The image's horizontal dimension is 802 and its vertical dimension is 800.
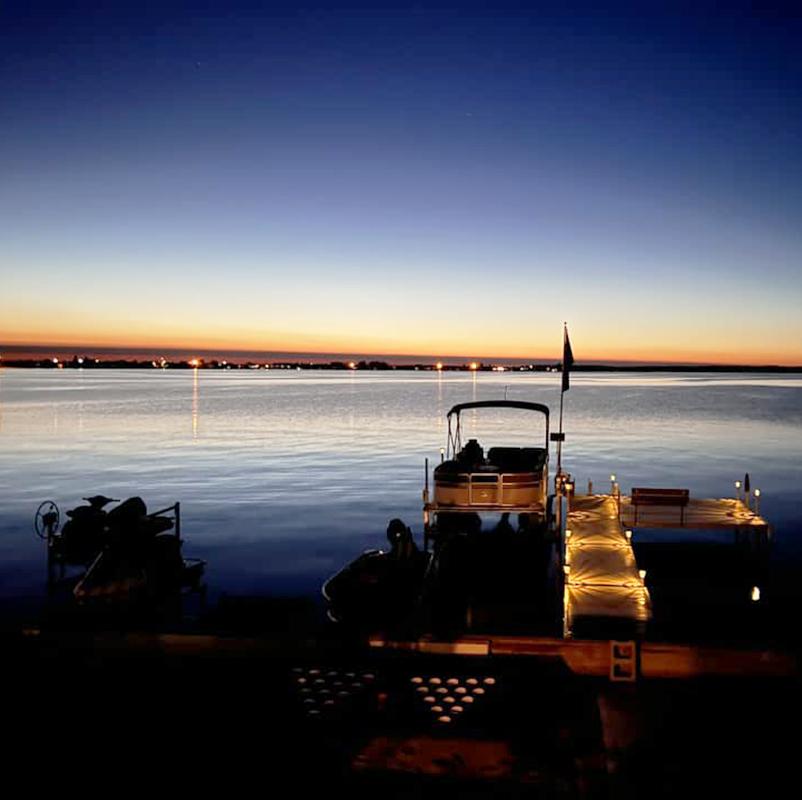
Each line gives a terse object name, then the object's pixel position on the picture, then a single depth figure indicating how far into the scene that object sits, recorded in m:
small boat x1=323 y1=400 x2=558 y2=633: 16.42
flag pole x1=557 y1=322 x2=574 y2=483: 26.94
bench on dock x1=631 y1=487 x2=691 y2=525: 27.84
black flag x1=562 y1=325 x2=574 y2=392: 26.93
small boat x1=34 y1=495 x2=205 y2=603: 16.60
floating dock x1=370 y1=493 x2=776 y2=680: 9.88
